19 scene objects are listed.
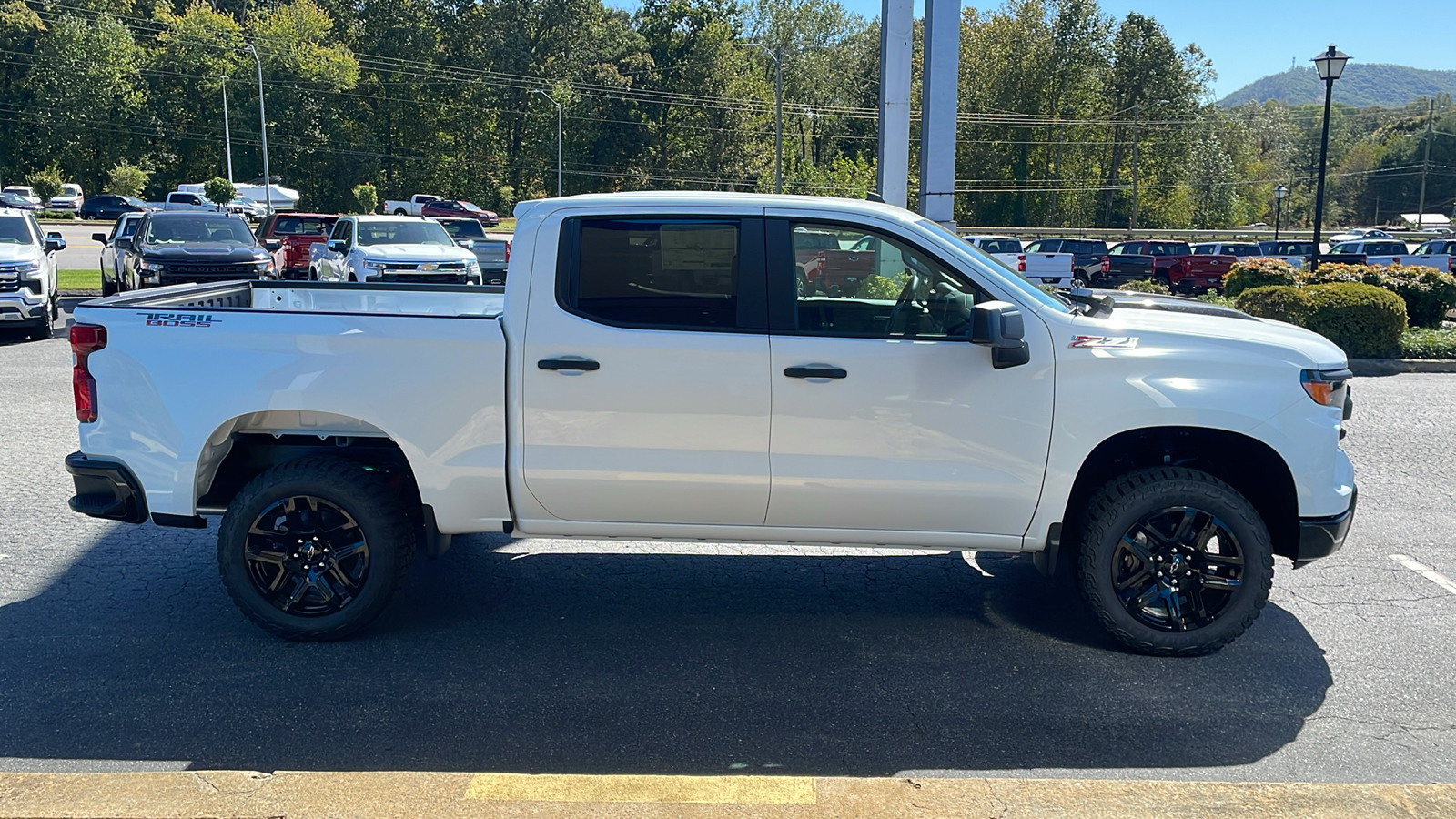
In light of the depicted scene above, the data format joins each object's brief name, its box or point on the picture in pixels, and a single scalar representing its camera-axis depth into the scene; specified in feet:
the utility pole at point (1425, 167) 318.45
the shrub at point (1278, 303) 48.37
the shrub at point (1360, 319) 47.93
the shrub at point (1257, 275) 65.21
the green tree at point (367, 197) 226.28
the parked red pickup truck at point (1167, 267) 105.60
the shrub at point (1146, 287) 92.17
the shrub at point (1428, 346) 48.56
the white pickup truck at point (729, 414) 15.12
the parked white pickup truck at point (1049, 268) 93.40
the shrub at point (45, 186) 211.61
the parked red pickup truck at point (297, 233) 98.99
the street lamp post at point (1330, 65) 69.82
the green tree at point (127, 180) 231.71
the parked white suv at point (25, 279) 49.06
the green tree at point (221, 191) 207.00
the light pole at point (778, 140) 154.43
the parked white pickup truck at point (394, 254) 66.80
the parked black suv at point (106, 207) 202.59
